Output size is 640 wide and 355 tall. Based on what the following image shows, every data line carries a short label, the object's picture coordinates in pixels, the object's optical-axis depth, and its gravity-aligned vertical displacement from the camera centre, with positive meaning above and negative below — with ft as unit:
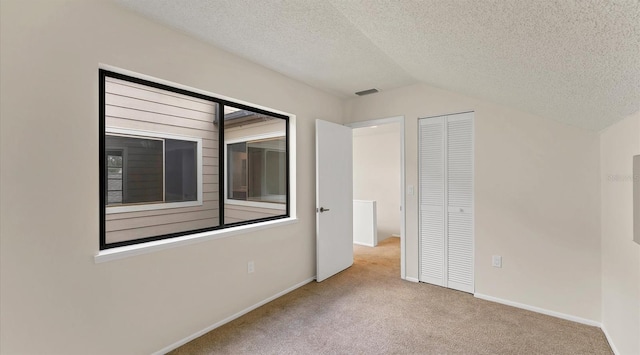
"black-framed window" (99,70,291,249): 7.08 +0.49
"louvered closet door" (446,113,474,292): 10.41 -0.95
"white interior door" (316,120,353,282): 11.65 -0.97
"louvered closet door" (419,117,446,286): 11.03 -0.95
